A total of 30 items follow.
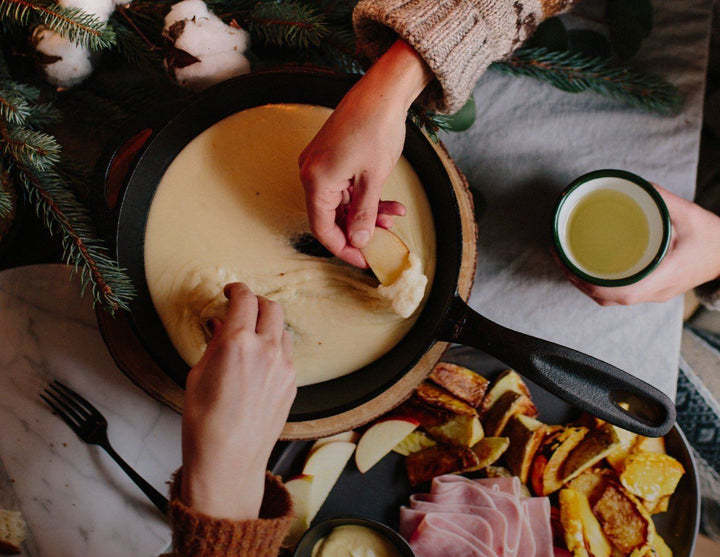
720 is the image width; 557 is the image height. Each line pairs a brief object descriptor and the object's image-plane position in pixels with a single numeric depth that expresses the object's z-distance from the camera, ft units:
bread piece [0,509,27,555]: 3.40
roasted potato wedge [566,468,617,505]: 3.58
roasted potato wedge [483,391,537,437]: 3.55
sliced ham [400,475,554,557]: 3.34
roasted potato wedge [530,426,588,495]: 3.50
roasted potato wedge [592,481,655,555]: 3.41
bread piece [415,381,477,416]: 3.49
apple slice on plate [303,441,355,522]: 3.44
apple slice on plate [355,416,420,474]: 3.51
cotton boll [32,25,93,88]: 3.10
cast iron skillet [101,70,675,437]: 2.86
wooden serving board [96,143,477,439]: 3.22
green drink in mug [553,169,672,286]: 3.38
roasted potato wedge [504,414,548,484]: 3.50
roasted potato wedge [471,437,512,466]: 3.46
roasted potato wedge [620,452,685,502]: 3.48
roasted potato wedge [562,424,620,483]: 3.44
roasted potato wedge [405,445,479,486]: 3.47
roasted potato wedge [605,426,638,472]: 3.61
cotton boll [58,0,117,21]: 2.84
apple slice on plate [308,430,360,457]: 3.49
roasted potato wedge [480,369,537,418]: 3.65
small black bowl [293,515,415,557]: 3.15
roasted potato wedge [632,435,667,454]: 3.58
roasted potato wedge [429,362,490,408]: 3.52
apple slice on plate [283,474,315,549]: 3.39
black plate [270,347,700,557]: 3.55
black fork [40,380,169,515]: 3.41
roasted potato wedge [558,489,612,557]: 3.37
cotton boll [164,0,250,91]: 3.06
